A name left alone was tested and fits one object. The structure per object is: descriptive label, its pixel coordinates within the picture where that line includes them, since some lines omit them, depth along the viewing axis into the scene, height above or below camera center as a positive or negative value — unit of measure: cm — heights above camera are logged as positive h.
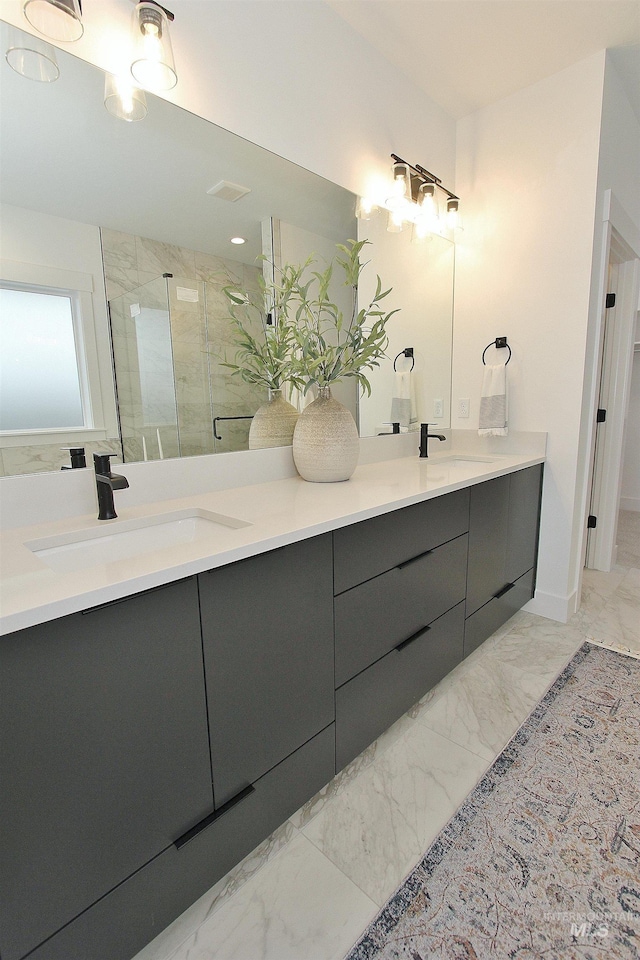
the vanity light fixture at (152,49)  113 +92
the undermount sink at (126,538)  103 -32
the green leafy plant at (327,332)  164 +28
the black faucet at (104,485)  113 -19
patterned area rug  96 -114
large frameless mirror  109 +45
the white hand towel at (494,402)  232 +0
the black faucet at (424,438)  225 -18
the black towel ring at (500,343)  234 +30
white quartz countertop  71 -28
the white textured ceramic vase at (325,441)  159 -13
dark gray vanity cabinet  71 -64
